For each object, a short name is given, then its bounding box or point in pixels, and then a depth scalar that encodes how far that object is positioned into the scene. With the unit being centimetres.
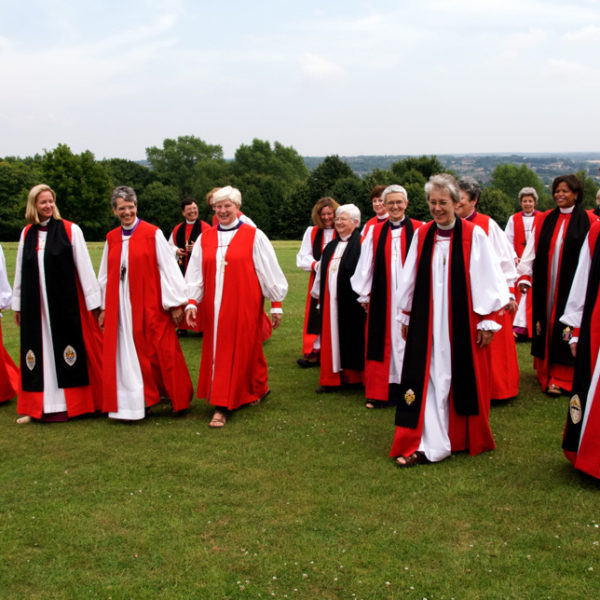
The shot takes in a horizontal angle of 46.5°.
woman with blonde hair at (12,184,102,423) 705
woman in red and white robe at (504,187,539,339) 1159
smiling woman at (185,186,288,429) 695
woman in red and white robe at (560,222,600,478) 503
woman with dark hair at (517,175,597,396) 766
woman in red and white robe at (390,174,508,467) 548
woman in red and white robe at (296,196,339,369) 945
